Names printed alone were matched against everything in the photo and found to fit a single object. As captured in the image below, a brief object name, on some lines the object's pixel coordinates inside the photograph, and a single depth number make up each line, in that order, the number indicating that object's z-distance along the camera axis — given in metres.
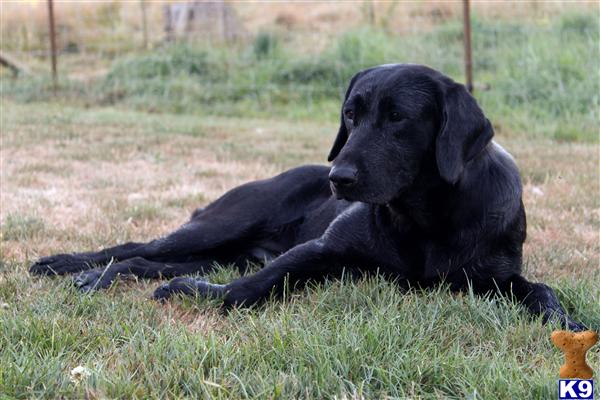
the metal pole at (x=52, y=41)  11.90
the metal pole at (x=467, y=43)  9.67
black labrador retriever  3.02
